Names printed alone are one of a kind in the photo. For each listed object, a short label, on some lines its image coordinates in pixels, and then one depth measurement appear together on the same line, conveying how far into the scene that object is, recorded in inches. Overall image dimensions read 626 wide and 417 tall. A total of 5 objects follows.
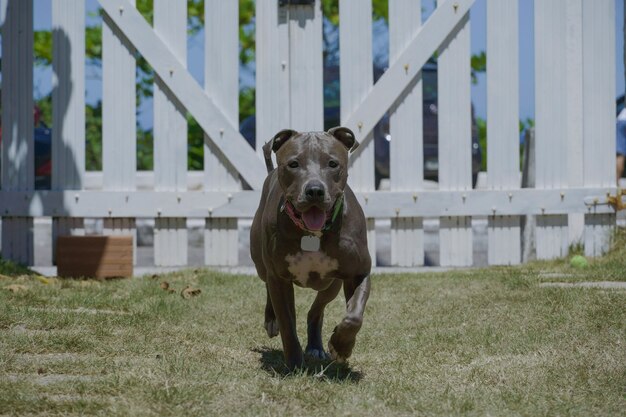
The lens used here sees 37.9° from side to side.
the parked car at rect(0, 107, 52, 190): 425.4
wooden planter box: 298.2
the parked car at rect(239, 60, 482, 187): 413.7
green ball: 298.4
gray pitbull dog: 161.6
